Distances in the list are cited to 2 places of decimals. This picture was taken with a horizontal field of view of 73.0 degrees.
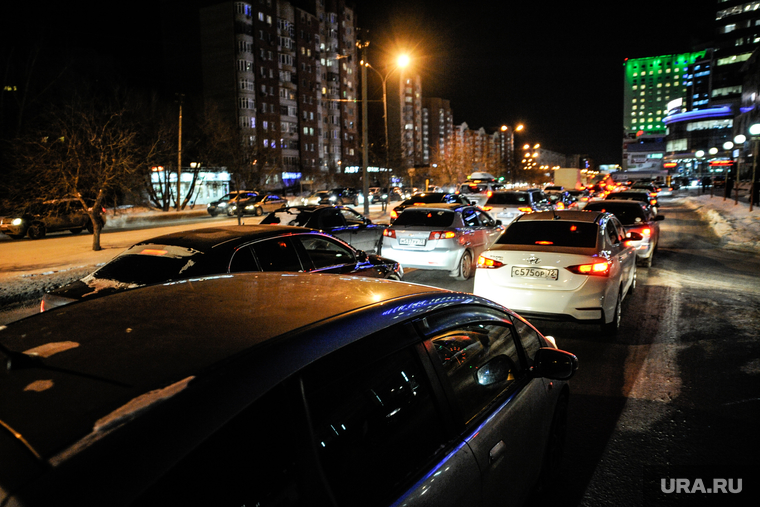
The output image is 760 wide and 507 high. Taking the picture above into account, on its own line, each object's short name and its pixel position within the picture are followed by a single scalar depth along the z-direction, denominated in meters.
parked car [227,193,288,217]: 35.81
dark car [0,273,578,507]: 1.25
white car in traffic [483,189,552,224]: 18.69
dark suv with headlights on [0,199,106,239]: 19.64
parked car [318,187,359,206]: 41.29
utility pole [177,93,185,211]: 35.21
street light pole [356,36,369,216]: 23.16
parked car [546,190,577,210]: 27.18
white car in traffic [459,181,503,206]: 38.21
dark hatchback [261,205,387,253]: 13.02
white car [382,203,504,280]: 11.08
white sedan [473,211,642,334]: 6.55
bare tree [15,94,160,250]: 15.85
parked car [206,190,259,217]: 36.12
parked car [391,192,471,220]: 23.17
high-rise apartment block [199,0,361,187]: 75.94
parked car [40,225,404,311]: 4.98
